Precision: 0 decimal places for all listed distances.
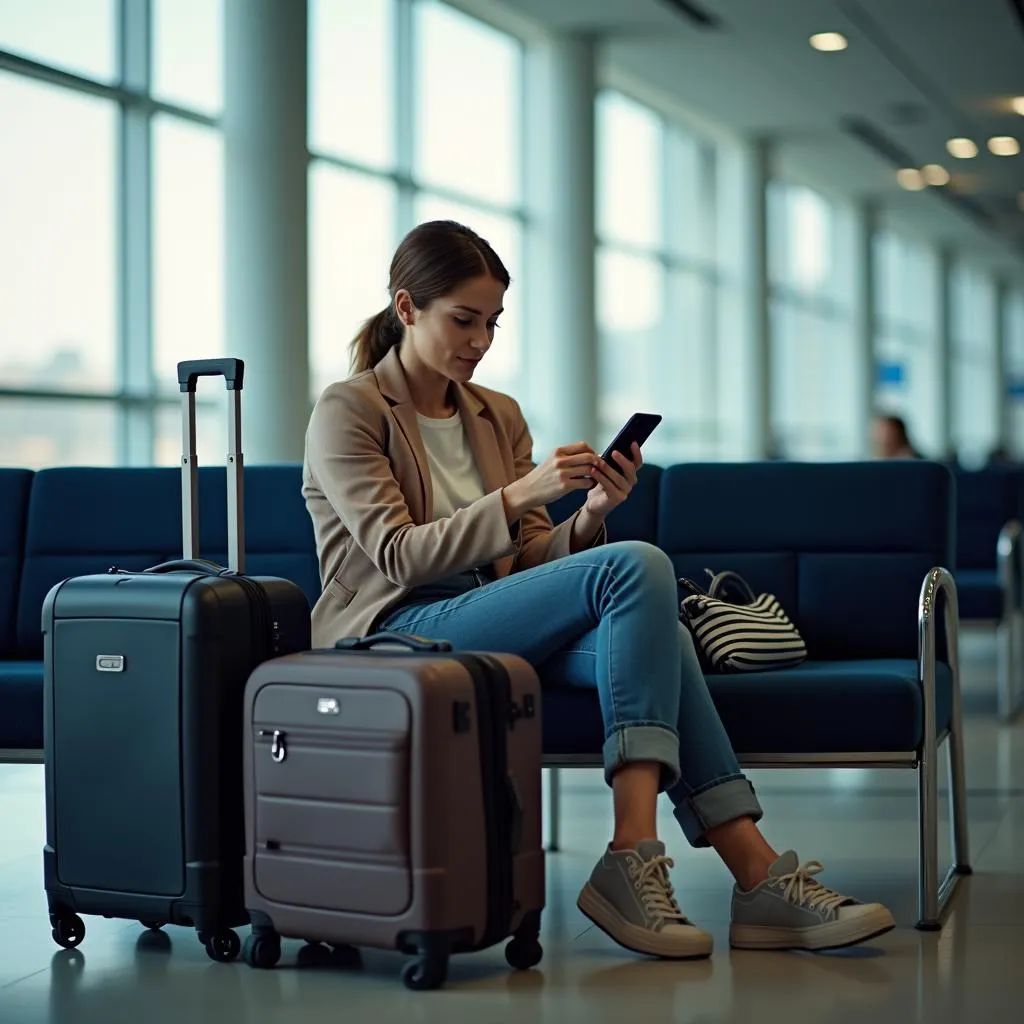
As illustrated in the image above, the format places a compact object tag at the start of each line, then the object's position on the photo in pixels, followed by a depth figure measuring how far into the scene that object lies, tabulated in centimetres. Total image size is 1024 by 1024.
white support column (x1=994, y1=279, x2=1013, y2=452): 2422
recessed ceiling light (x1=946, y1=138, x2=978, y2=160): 1309
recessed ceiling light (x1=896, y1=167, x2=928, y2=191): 1457
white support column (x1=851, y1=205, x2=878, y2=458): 1603
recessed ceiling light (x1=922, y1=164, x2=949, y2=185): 1438
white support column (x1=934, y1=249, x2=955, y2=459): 2014
